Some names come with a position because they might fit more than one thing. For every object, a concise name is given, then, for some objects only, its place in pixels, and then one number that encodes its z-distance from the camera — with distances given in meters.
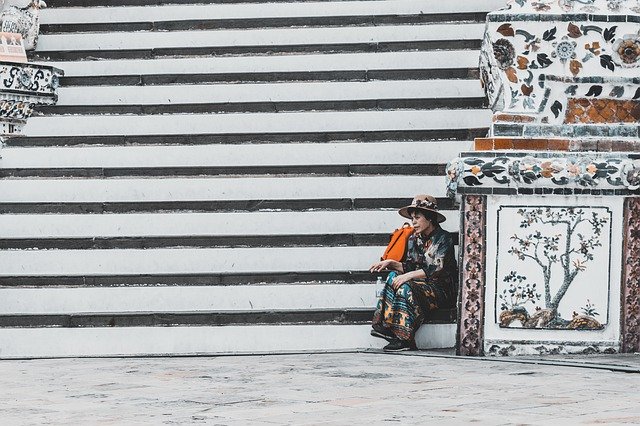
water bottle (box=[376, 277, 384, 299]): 13.48
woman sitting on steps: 13.31
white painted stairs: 13.93
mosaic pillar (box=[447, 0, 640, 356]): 12.53
